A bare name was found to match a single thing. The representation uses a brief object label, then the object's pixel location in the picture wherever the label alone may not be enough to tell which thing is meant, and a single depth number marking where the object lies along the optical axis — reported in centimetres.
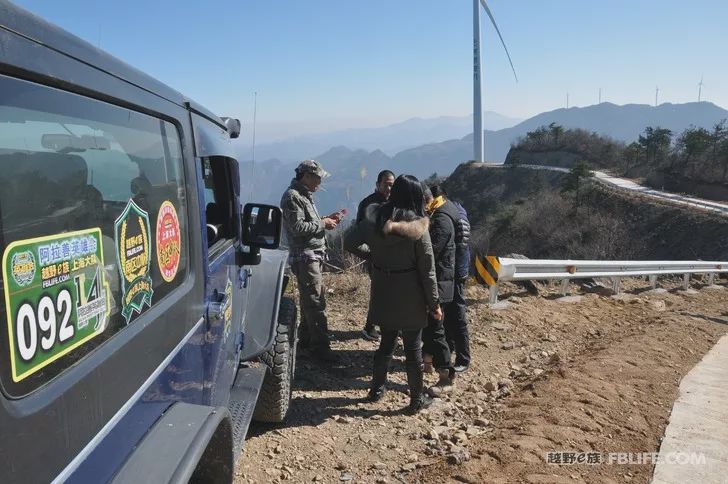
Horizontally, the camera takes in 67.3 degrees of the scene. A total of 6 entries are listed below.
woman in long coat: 381
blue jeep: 106
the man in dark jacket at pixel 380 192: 526
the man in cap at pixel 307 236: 447
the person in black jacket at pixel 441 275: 441
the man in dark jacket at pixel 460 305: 484
